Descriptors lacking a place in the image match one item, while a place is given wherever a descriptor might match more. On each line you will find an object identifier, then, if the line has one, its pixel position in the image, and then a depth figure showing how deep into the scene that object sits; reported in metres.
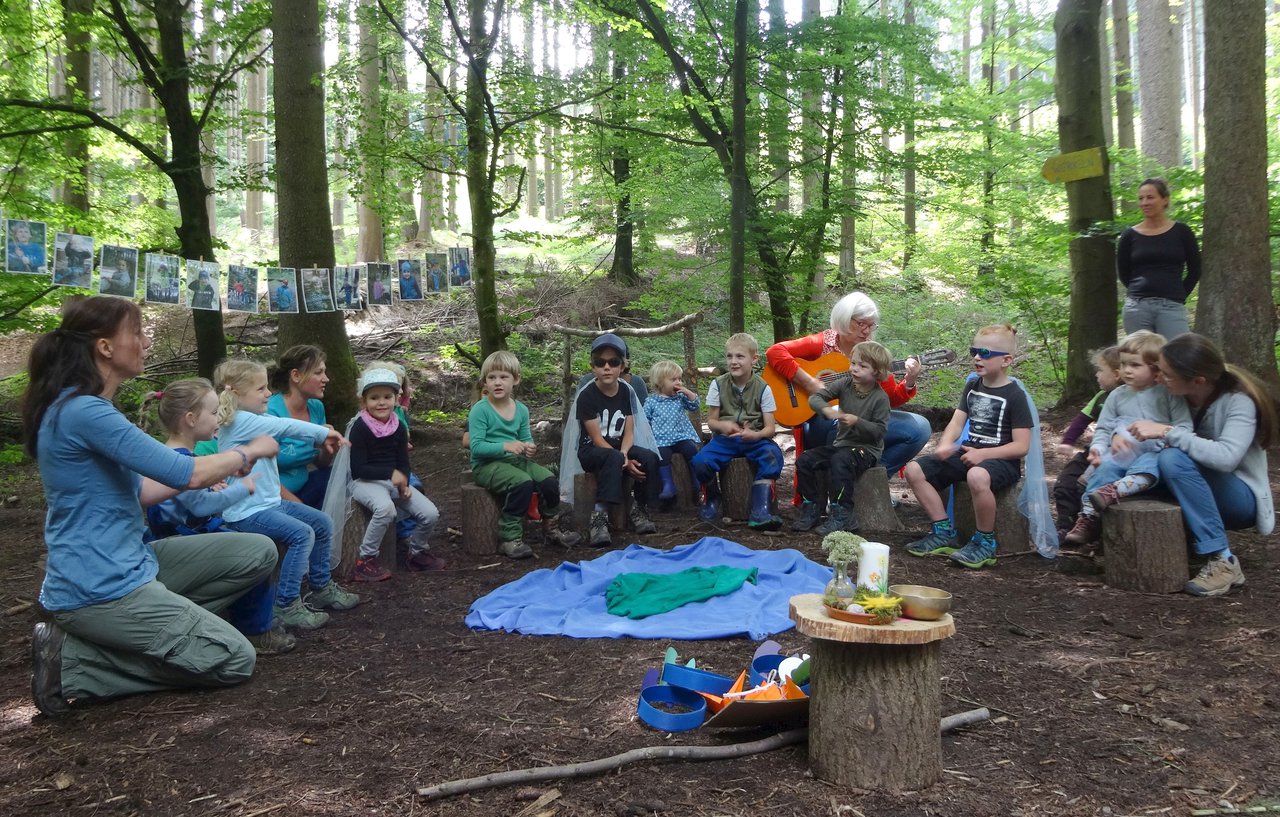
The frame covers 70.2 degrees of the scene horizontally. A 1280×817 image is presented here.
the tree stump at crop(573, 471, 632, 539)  5.85
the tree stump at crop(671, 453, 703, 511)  6.52
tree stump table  2.49
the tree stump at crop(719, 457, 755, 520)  6.09
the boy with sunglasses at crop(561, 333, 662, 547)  5.85
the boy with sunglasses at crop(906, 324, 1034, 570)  4.98
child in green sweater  5.53
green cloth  4.33
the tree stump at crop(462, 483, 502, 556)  5.54
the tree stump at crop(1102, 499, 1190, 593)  4.25
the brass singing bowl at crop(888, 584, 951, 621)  2.50
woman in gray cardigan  4.19
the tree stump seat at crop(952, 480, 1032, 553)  5.11
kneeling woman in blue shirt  3.09
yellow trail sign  7.48
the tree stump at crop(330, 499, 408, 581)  4.96
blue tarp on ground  4.03
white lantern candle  2.56
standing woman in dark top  6.15
